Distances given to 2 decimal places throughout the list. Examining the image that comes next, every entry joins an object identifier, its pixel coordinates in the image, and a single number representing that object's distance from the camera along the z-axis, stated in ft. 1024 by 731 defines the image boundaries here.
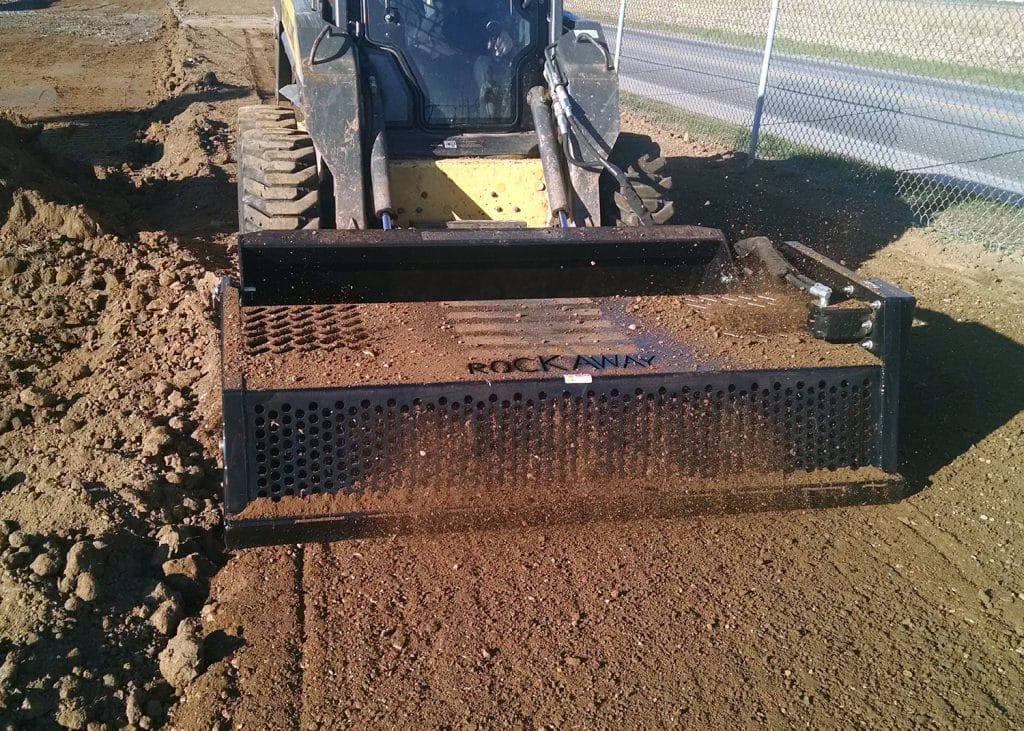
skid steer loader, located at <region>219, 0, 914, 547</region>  12.90
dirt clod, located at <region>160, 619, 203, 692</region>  10.99
